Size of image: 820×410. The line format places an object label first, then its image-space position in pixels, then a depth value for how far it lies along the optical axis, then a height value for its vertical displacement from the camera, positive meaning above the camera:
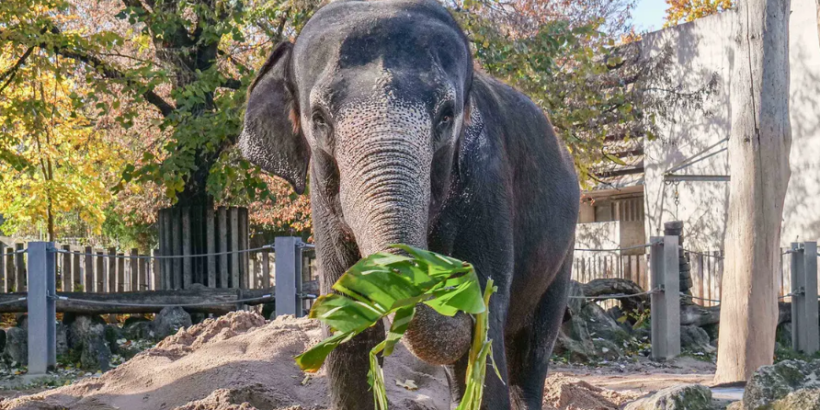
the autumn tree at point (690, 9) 28.94 +6.08
